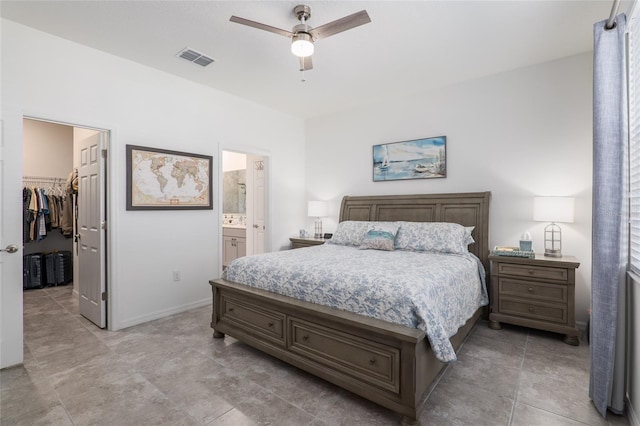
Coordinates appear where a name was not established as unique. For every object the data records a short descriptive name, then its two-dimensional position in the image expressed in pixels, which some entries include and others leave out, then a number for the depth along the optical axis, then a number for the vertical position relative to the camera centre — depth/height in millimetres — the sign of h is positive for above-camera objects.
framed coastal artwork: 4125 +680
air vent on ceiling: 3145 +1565
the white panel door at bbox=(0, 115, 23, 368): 2537 -277
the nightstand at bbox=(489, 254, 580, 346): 2934 -824
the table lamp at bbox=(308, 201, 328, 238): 5016 -3
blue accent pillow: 3562 -328
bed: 1860 -956
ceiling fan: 2139 +1279
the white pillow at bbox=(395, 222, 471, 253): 3385 -316
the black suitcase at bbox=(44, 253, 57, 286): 5012 -935
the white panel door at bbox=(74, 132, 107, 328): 3311 -236
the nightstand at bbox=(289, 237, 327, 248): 4713 -496
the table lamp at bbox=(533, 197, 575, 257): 3088 -53
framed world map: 3434 +341
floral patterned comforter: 1959 -552
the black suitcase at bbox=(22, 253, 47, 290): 4836 -965
